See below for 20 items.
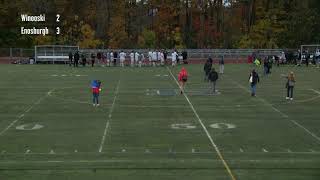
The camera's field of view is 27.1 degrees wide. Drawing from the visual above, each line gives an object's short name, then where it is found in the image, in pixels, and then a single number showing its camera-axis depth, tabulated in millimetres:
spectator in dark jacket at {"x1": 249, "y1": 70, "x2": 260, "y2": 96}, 31391
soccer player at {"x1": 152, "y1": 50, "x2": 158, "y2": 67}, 57281
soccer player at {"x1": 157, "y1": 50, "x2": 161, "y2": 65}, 58188
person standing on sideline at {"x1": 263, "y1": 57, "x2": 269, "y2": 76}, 44938
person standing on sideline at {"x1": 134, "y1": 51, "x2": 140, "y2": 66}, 57647
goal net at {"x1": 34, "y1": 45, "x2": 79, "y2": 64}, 63594
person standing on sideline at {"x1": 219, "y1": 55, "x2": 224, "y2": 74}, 47172
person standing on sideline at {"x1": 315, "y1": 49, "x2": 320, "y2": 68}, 56500
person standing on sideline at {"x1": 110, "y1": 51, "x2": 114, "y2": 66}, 59109
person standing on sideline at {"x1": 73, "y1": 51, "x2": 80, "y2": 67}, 56781
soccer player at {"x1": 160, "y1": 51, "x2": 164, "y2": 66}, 58000
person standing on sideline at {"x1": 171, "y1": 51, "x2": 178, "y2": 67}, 56659
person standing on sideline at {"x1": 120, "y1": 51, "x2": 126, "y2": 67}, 56719
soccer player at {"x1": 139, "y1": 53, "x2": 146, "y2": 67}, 58019
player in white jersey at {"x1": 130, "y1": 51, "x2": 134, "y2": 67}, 57406
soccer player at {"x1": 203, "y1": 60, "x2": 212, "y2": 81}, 39219
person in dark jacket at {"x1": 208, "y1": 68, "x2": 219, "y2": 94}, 33031
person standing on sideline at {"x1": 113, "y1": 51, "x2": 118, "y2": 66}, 58931
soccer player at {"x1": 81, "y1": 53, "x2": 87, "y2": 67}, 57938
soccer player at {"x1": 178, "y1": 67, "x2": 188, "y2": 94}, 33103
